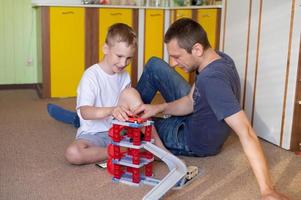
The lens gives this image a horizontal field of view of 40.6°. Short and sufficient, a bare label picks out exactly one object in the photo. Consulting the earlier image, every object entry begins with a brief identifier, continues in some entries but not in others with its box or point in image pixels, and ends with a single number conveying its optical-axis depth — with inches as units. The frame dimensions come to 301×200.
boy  60.0
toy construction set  51.4
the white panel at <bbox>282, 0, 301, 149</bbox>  70.4
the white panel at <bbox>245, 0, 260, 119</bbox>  82.7
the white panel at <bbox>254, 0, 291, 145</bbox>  74.4
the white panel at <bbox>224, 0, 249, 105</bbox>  86.8
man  41.6
